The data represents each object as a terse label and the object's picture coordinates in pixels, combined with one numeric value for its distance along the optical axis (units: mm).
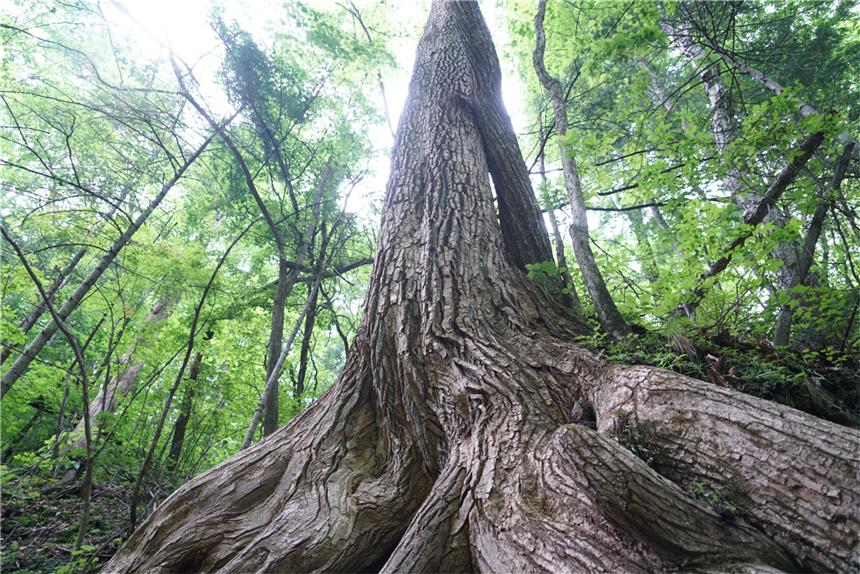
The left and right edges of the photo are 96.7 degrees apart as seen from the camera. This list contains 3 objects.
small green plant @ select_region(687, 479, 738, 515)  1312
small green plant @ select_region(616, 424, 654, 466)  1584
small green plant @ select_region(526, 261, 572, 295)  3016
